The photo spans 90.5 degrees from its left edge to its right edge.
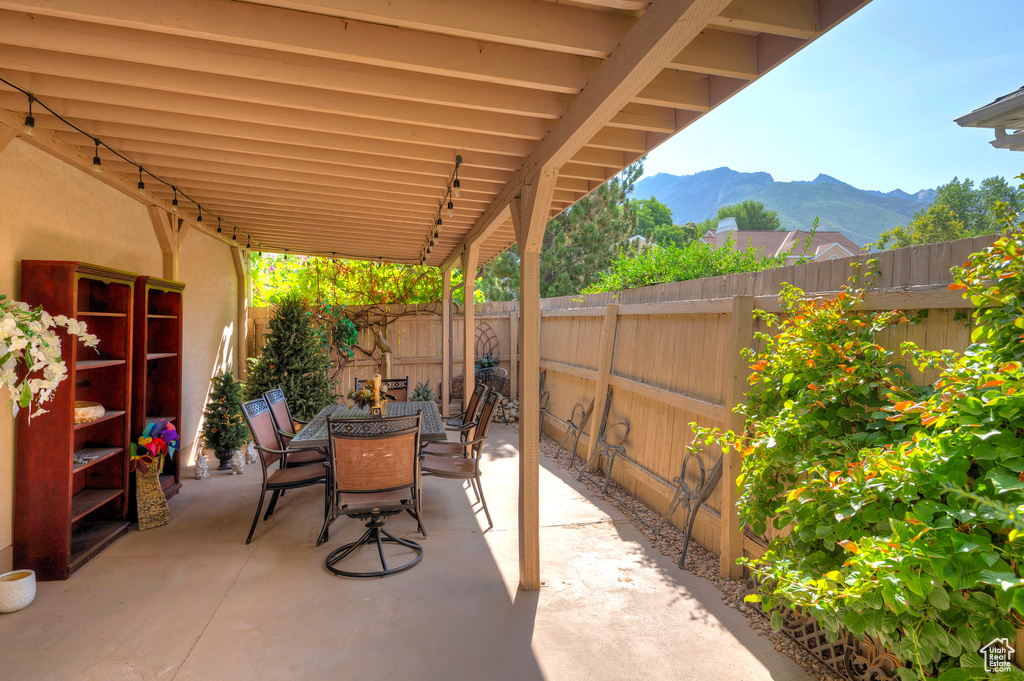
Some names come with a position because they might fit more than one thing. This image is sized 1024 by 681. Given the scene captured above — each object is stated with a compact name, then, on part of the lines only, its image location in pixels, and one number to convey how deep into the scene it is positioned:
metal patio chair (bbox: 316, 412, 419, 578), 3.09
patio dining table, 3.59
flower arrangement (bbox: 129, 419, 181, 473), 3.73
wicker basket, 3.68
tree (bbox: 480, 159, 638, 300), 13.27
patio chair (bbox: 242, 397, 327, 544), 3.57
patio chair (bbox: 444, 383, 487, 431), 4.61
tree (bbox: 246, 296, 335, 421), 5.75
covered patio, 1.90
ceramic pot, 2.54
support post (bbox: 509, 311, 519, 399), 8.17
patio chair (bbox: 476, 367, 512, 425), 7.67
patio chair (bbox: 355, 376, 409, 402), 5.82
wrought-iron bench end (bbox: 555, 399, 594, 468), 5.28
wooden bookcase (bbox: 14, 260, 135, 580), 2.88
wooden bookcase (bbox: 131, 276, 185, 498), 4.43
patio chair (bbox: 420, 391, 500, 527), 3.82
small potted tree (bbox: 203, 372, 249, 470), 5.08
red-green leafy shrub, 1.22
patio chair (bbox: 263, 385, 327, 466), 4.03
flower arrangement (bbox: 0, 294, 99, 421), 2.20
